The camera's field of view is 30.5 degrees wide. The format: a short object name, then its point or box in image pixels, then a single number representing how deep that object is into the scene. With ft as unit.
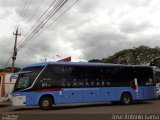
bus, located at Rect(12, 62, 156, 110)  63.21
